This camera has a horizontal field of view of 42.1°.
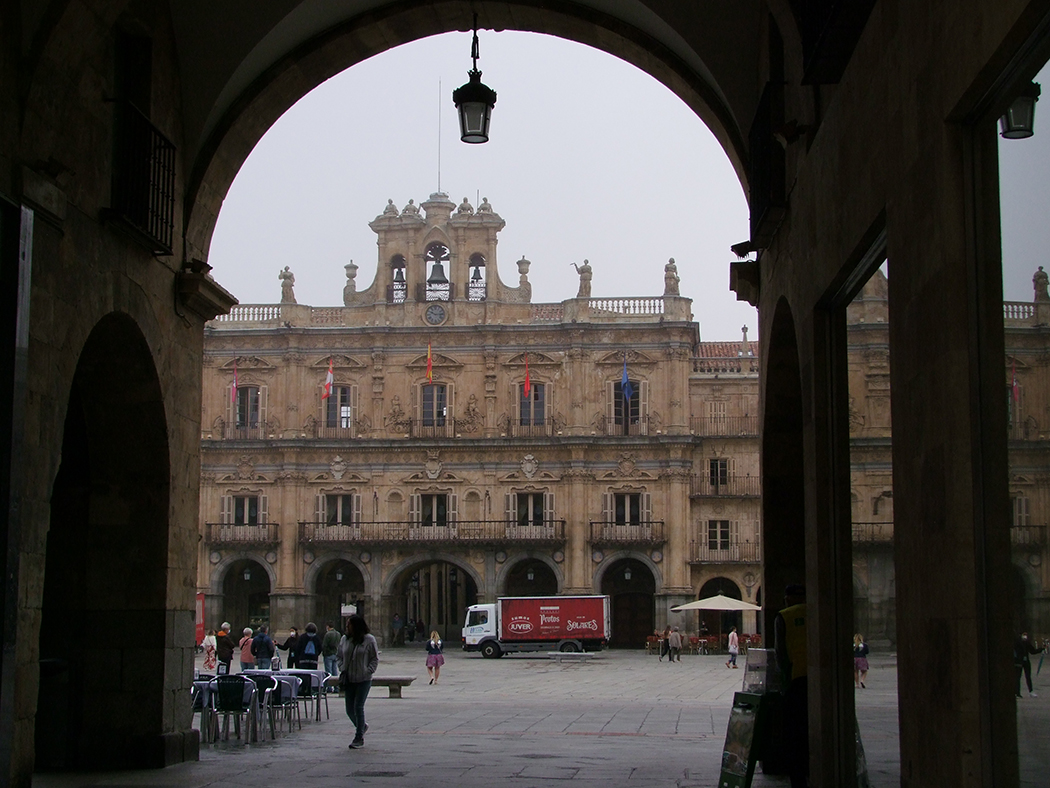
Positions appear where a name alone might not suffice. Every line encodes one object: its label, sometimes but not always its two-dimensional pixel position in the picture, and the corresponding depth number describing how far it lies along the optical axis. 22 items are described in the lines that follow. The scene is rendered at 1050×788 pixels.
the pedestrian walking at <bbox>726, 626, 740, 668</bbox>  38.77
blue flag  50.66
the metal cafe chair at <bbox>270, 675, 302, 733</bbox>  15.04
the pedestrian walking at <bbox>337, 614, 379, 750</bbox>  13.15
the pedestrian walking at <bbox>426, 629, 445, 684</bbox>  30.06
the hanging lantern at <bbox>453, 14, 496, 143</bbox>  10.38
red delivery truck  44.34
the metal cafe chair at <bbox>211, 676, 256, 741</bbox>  13.45
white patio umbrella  43.62
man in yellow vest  8.91
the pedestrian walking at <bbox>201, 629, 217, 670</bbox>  31.17
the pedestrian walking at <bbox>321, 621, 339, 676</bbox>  25.93
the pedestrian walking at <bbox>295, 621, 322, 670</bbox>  22.91
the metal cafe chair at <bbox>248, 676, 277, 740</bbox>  14.19
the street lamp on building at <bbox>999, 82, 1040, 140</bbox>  4.51
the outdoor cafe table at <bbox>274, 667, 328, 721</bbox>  17.03
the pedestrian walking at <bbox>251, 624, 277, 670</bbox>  22.50
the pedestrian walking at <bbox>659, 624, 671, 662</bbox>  43.22
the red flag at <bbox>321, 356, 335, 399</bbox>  51.66
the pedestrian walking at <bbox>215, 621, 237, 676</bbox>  21.47
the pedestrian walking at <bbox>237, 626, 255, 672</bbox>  23.13
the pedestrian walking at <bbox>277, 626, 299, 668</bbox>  24.44
